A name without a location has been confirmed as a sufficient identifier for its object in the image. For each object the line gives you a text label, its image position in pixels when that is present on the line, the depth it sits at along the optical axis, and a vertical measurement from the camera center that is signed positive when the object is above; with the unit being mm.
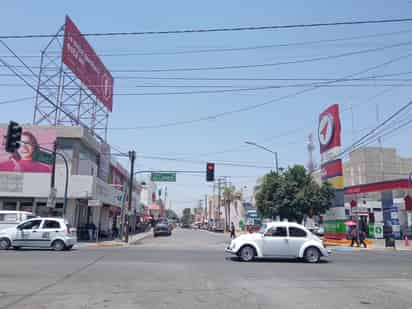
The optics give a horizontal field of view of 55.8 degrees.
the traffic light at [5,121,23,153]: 19156 +3668
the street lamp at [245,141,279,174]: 38962 +5115
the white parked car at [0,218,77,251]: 20828 -1283
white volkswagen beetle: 16469 -1192
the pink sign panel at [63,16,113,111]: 30406 +12584
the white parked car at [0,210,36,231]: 23817 -373
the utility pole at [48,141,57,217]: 25750 +2165
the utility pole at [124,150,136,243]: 34312 +3845
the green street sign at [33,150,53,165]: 26703 +3830
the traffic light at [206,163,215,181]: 29953 +3370
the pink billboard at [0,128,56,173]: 30359 +4460
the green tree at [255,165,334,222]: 36375 +1978
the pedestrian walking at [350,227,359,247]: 30038 -1306
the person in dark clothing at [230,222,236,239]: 40406 -1669
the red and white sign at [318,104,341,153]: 35750 +8363
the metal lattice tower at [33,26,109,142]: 30959 +9649
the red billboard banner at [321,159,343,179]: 35750 +4596
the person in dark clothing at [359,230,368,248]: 29578 -1518
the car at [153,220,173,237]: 50122 -1988
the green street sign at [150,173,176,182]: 35875 +3463
